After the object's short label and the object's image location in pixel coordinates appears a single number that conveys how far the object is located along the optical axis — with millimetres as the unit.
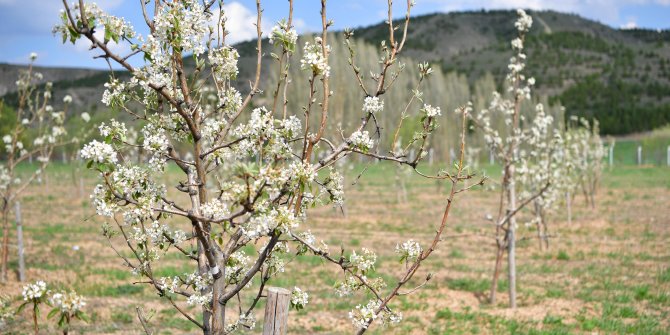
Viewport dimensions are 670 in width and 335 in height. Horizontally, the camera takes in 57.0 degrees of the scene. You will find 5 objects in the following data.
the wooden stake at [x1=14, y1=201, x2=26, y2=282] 9590
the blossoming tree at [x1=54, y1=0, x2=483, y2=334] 2467
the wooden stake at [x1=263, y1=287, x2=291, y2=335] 3129
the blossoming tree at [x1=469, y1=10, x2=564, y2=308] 8539
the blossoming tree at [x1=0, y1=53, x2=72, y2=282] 9328
